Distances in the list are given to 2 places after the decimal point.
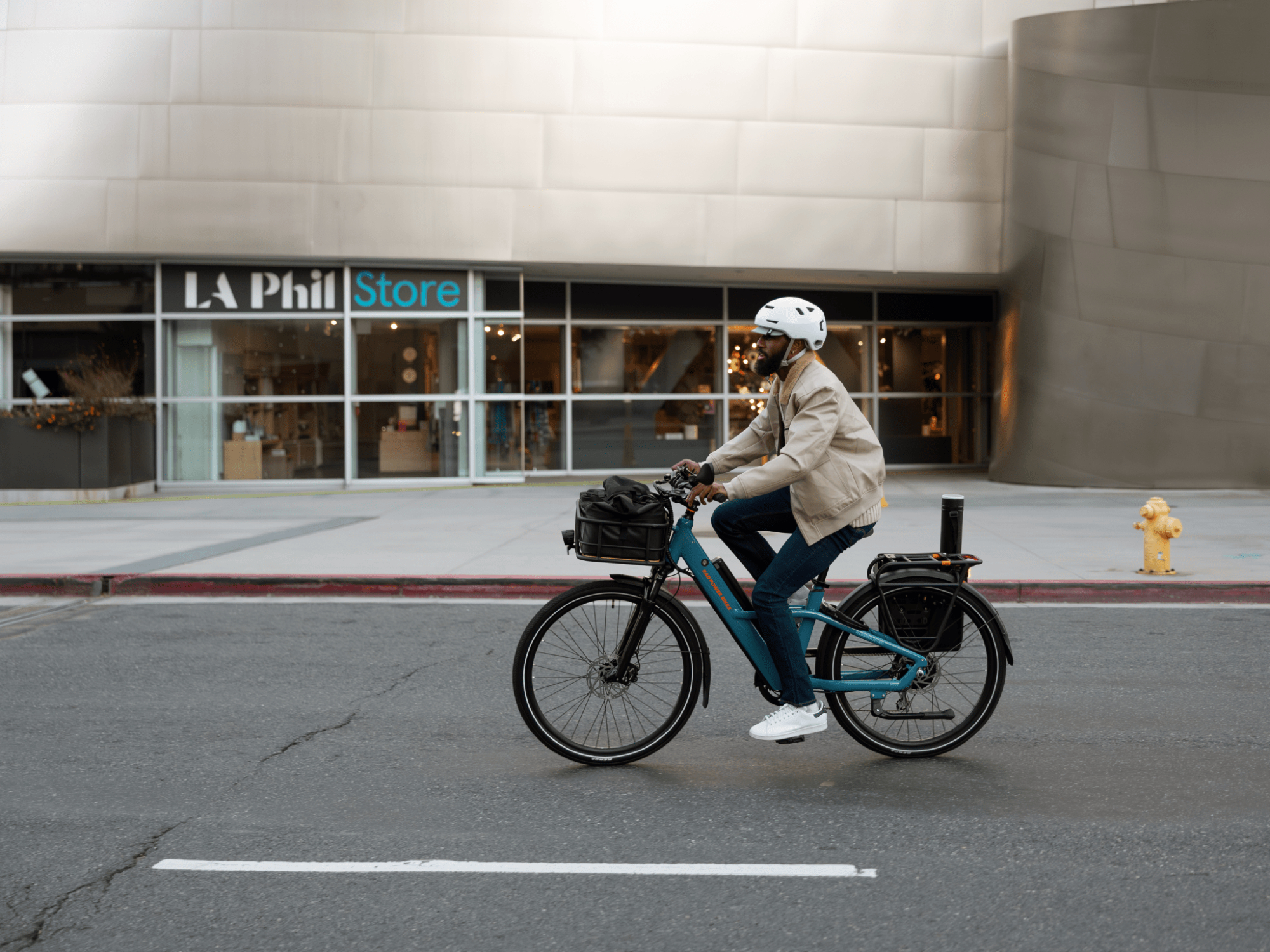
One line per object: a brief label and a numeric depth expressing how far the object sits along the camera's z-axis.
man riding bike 4.80
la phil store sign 21.19
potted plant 19.03
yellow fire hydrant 10.09
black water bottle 8.09
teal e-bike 4.95
